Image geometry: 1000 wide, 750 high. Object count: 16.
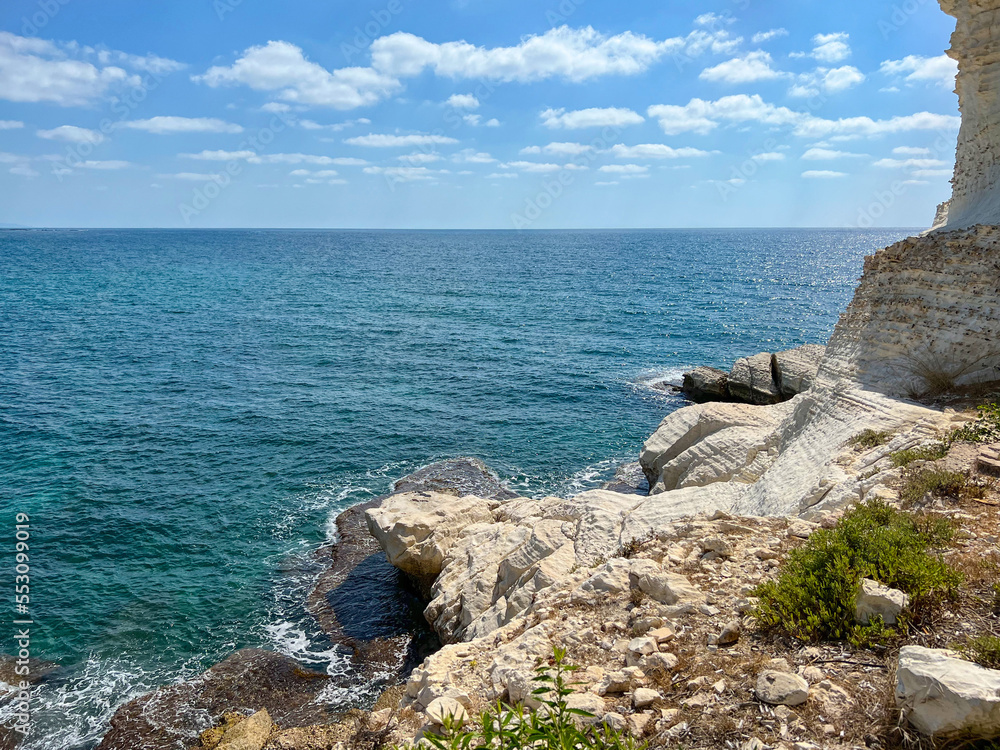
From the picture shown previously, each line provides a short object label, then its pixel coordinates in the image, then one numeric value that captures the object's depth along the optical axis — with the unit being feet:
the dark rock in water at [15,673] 48.43
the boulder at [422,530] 57.62
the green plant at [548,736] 13.89
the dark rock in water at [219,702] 43.80
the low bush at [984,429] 31.53
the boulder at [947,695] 14.31
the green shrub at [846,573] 20.38
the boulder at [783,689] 17.54
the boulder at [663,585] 25.13
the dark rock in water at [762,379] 103.30
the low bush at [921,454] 31.22
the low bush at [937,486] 27.17
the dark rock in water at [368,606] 51.85
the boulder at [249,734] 39.01
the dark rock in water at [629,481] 77.92
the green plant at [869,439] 38.23
